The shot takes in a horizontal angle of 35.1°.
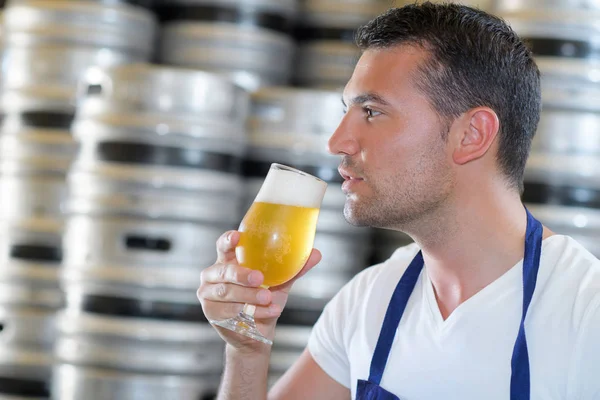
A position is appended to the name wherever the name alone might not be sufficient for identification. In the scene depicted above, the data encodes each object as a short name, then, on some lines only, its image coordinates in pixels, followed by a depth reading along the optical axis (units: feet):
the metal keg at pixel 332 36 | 8.46
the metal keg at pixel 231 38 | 8.14
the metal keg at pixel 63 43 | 7.89
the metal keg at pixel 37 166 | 8.11
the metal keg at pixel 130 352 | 7.44
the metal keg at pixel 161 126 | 7.28
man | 4.92
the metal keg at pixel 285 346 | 7.80
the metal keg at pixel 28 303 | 8.14
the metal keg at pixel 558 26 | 7.10
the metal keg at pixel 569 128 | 7.13
